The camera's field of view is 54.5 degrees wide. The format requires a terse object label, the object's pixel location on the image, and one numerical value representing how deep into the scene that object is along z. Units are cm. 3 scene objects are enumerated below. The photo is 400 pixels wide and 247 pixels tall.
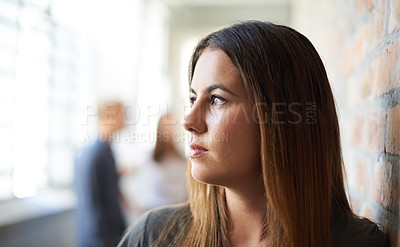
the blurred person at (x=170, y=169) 300
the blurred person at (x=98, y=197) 254
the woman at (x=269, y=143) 91
